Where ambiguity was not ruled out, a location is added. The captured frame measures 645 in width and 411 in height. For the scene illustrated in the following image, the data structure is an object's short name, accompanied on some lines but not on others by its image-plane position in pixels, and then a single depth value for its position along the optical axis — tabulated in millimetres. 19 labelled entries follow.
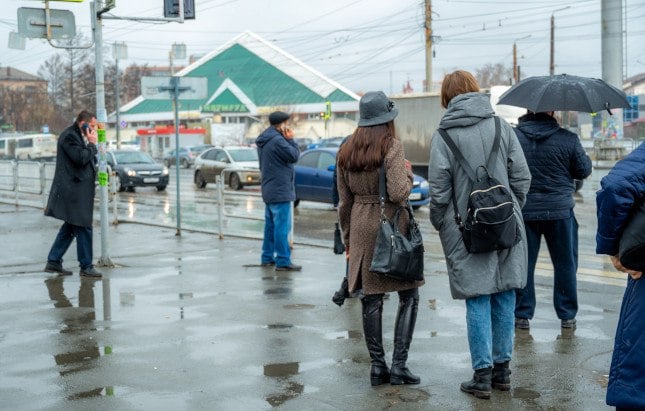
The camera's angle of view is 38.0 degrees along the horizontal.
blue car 21984
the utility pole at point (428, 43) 41531
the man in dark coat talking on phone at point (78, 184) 10336
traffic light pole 11242
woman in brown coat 5914
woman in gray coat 5625
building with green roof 95750
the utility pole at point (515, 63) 61244
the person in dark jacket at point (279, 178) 10969
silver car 31406
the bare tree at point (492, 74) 122544
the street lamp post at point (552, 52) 55950
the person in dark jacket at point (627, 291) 3566
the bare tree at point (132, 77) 98288
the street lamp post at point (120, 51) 51531
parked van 60356
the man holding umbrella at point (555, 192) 7219
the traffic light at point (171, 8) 12305
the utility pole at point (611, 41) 27172
